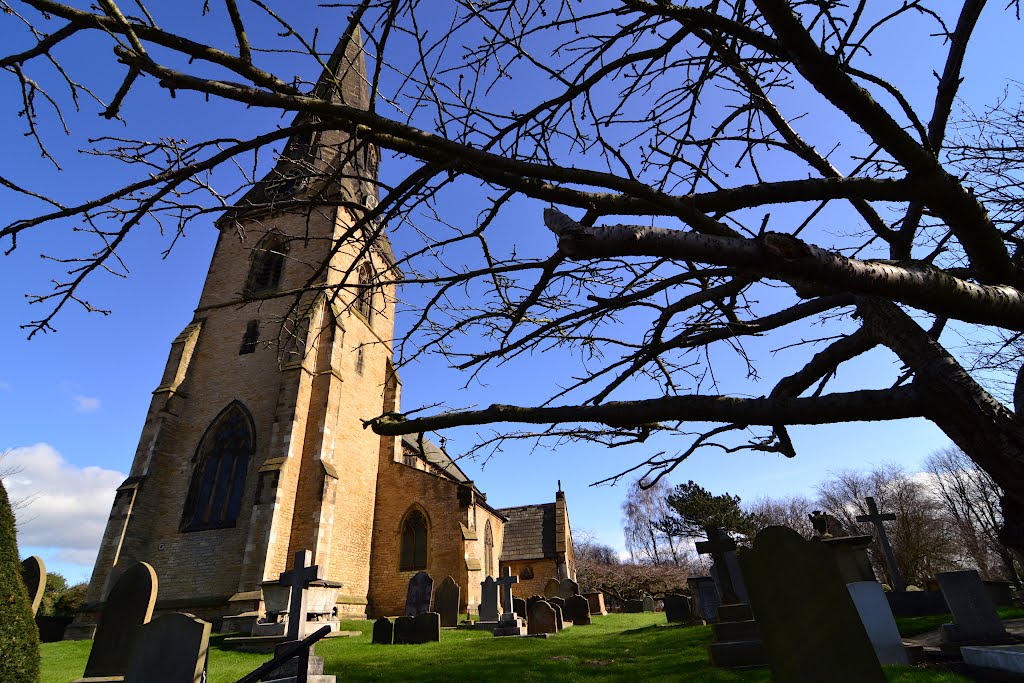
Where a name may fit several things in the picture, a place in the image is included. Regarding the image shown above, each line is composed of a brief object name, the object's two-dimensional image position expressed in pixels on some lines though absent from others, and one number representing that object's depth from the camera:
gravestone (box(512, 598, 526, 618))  16.59
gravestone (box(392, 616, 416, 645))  10.57
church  13.38
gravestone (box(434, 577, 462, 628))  13.69
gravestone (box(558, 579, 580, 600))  19.14
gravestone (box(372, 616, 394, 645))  10.64
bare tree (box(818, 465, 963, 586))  27.47
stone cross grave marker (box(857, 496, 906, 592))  13.69
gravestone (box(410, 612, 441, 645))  10.56
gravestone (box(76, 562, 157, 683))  4.67
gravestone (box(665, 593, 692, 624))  14.58
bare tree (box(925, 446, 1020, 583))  29.39
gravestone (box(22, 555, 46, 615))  6.68
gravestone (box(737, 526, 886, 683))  3.15
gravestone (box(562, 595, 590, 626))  16.80
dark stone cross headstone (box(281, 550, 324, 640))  8.51
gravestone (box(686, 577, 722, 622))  12.59
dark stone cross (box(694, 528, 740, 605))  8.81
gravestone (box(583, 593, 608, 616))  21.54
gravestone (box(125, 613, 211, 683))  3.86
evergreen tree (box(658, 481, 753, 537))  37.53
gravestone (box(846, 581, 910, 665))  5.94
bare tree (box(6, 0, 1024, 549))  1.97
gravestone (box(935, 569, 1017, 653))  5.95
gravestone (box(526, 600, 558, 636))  13.26
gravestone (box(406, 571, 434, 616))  12.26
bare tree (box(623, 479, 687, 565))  53.00
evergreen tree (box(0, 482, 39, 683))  4.74
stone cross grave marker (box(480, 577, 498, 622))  13.52
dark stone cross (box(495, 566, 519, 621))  14.16
